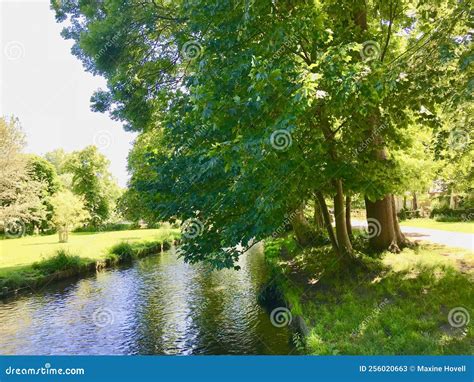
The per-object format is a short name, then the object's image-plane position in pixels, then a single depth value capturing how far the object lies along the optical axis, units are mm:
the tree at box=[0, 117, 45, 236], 16688
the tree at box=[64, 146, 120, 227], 28844
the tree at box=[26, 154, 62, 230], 31328
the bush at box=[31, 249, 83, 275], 17188
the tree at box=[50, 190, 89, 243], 24252
